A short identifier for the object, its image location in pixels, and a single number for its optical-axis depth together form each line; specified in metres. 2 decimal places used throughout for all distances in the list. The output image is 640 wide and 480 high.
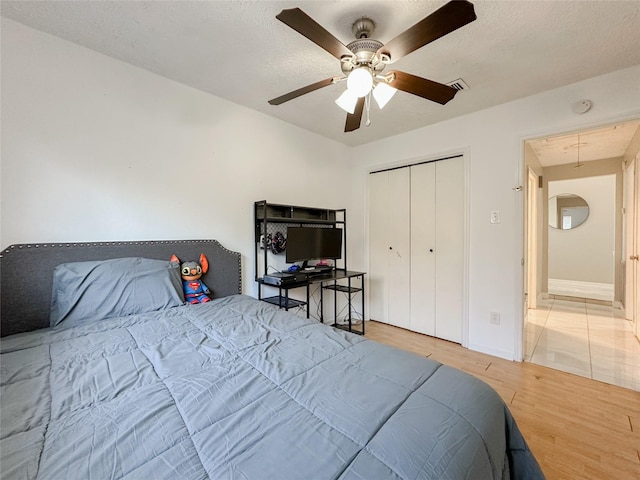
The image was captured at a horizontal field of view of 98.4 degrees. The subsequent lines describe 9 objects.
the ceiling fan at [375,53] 1.19
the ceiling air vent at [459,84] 2.31
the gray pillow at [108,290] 1.66
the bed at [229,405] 0.65
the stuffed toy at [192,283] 2.17
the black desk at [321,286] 2.66
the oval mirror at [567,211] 5.64
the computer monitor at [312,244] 2.89
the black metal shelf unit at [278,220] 2.84
